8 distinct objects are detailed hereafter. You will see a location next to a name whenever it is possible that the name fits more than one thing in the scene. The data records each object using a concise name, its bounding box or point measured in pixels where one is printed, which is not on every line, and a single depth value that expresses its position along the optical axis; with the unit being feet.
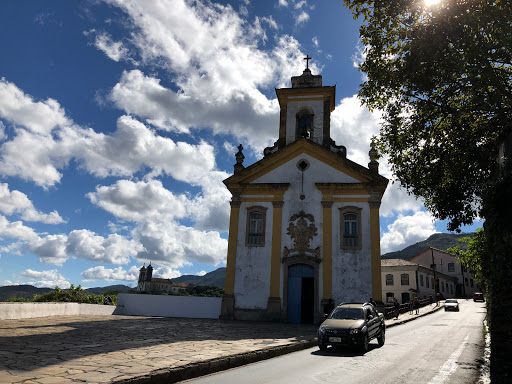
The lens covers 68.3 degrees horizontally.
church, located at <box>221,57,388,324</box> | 67.77
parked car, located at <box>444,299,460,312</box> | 128.67
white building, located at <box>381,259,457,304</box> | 179.32
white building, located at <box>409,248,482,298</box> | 240.94
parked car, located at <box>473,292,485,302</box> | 182.38
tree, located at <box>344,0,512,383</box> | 23.49
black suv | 36.11
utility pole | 184.03
